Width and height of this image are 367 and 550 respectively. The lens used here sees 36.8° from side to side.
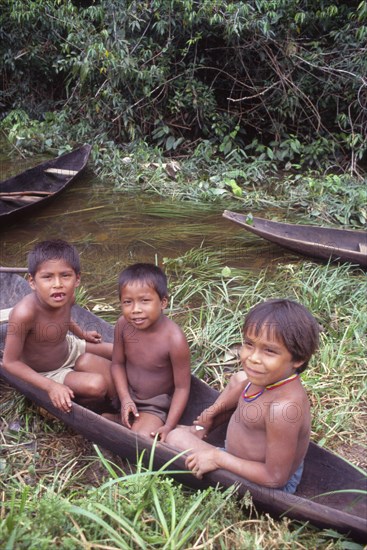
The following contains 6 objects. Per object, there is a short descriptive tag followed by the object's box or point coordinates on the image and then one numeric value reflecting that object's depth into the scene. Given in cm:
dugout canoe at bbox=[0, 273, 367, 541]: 185
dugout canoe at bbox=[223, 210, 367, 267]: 434
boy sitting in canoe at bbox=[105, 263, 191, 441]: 240
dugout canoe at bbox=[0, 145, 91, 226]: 534
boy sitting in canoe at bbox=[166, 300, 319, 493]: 191
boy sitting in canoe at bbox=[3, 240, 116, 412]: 243
